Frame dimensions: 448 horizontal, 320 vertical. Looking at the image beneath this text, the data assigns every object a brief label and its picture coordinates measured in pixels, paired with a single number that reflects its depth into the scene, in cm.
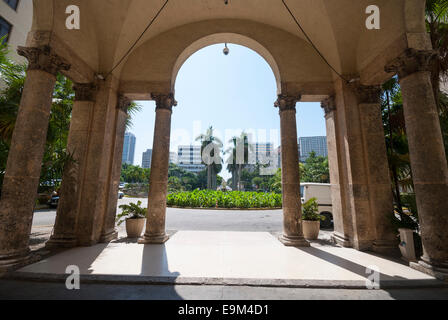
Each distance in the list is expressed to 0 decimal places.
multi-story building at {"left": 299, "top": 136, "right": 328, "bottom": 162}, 14475
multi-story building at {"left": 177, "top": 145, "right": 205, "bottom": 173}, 12625
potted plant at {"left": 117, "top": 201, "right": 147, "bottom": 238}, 663
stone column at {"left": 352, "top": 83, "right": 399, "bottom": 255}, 534
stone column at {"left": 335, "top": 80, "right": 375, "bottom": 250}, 555
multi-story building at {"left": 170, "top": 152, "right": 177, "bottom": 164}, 12112
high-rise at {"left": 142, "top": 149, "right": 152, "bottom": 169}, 15023
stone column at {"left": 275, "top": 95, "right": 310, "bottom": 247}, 591
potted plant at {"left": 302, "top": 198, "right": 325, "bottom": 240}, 677
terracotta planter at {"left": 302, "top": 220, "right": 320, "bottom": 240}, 675
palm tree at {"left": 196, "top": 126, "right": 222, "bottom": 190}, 3772
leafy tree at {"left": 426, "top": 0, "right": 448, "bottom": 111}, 521
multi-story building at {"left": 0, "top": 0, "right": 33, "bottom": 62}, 1123
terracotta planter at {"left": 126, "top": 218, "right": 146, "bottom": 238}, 663
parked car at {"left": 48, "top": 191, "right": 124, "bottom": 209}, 1604
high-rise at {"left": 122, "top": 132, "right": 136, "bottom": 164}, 16050
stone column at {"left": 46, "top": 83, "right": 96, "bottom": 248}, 537
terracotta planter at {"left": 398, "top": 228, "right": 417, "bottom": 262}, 462
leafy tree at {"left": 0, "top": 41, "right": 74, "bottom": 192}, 501
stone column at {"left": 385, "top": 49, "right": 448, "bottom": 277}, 386
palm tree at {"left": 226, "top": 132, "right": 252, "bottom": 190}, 3953
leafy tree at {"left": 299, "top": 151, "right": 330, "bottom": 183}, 3784
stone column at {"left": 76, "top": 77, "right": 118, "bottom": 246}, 561
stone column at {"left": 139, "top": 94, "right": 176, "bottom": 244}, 595
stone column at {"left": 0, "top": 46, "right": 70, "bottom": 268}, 382
